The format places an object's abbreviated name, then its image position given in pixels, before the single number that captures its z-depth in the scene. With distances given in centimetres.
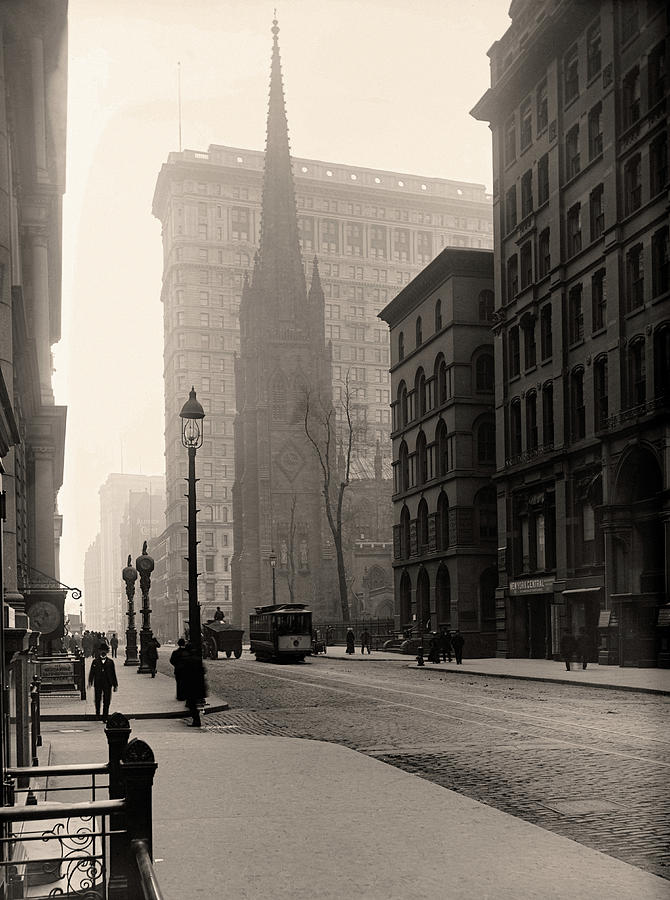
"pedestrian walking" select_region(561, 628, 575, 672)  3725
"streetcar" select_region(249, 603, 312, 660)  5291
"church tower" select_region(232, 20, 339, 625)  11231
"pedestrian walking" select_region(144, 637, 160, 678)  4262
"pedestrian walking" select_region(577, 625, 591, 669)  3766
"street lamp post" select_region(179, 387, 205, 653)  2467
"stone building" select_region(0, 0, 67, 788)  1112
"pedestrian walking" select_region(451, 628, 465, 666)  4544
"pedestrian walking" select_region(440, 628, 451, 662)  4759
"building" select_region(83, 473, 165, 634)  18592
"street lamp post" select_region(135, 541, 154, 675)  4691
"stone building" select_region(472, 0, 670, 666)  3797
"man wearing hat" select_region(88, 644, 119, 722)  2217
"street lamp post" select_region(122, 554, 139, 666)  5403
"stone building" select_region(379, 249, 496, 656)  5641
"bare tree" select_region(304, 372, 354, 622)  11050
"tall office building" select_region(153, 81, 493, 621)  14112
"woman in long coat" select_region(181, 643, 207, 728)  2215
